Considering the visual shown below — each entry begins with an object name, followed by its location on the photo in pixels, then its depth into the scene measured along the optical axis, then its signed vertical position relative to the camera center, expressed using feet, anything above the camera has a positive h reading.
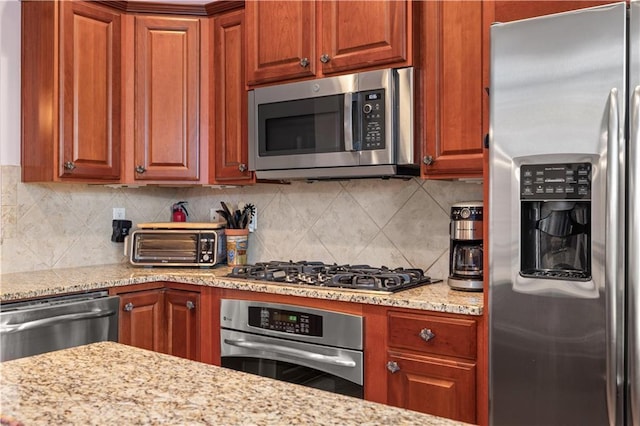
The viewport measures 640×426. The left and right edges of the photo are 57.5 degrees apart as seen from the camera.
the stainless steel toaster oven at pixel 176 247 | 10.69 -0.67
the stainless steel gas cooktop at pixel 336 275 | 8.21 -0.98
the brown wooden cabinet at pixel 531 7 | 6.54 +2.37
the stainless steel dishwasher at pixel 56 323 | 8.05 -1.65
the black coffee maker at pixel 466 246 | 7.72 -0.47
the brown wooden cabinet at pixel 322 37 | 8.39 +2.69
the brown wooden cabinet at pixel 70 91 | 9.78 +2.06
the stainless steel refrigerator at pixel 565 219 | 5.64 -0.08
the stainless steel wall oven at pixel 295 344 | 7.84 -1.92
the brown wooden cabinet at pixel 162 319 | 9.48 -1.80
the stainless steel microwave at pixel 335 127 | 8.38 +1.29
